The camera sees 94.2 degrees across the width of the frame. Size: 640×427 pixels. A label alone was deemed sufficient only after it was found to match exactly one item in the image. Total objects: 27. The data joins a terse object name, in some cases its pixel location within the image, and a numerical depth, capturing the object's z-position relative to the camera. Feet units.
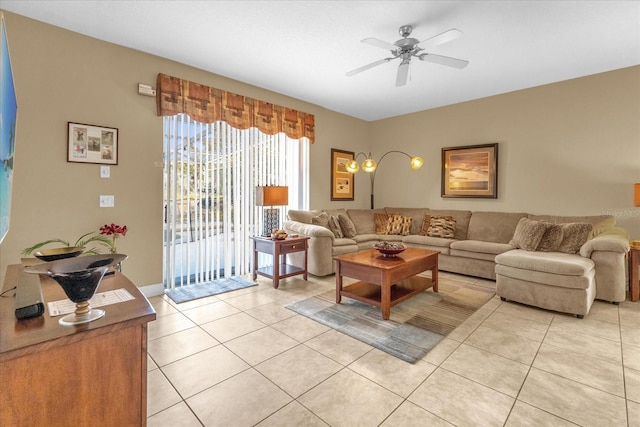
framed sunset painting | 15.61
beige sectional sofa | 9.66
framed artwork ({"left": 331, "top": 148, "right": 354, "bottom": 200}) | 18.48
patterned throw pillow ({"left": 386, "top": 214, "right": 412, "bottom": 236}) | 17.22
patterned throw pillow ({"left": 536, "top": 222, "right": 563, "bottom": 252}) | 11.73
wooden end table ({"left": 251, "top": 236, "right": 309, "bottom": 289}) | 12.48
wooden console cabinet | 2.80
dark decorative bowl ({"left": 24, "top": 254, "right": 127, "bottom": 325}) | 3.16
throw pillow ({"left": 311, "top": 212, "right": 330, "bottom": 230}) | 15.49
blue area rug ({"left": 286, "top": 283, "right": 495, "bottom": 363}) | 7.82
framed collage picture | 9.64
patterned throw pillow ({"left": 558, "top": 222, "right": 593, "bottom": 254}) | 11.36
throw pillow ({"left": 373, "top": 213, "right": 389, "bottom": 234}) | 17.54
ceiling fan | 8.67
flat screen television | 3.88
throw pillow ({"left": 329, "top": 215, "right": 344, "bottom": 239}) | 15.71
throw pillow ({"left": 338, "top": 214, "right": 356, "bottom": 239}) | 16.25
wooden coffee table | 9.30
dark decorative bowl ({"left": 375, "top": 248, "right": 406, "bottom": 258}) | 10.61
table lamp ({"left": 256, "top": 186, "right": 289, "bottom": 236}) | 13.14
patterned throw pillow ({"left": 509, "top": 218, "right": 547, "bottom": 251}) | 11.98
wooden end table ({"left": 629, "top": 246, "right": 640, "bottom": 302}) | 10.65
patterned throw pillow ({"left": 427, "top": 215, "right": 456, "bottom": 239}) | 15.56
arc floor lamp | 12.52
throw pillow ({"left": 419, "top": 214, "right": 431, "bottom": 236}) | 16.41
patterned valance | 11.41
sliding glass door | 12.03
